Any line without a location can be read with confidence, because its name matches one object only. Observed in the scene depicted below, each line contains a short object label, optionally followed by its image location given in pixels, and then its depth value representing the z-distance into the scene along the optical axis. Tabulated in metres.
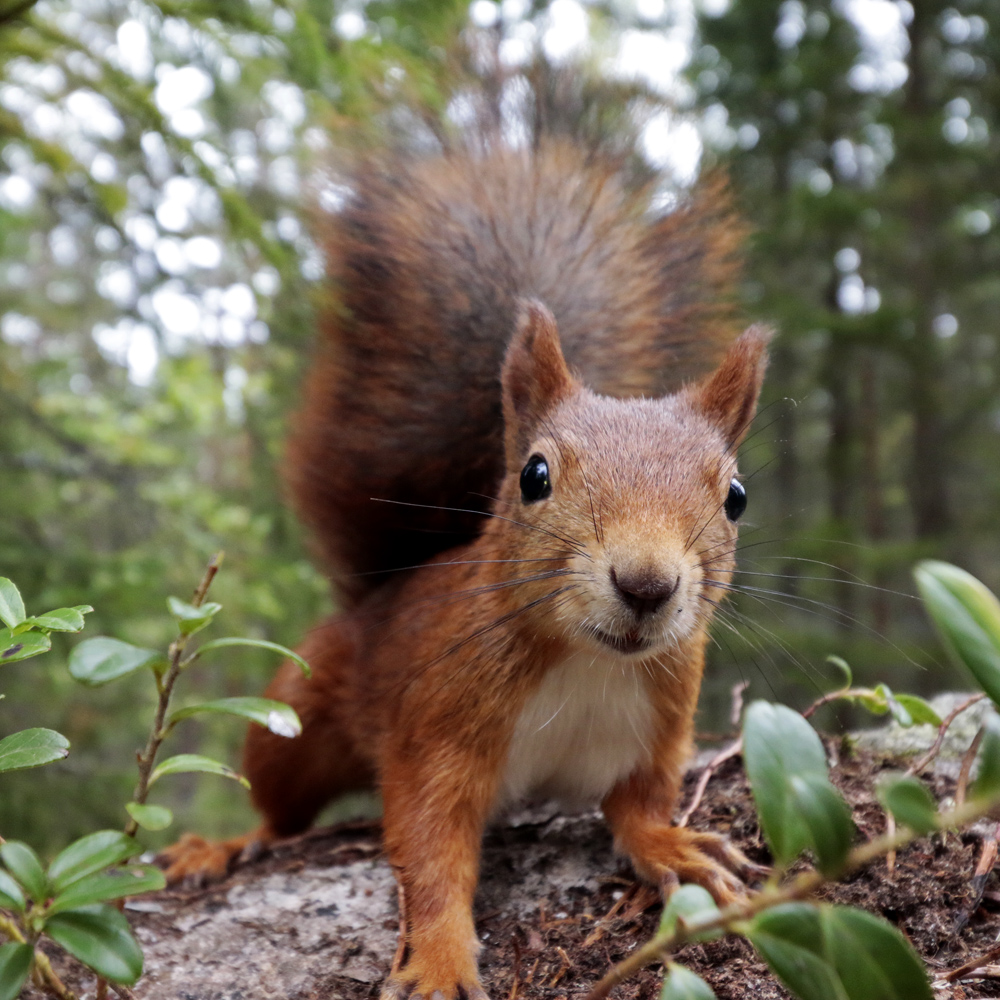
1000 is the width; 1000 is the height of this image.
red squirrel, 0.14
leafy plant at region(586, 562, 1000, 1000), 0.07
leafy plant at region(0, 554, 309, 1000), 0.09
